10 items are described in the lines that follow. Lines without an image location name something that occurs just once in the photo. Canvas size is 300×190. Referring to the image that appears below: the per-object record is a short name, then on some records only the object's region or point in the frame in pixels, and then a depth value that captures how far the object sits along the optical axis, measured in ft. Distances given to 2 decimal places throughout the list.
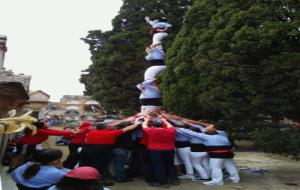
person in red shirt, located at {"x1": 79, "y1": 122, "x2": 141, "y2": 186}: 30.76
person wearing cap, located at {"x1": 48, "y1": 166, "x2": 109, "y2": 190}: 12.12
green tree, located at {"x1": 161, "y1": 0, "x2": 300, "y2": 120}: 39.32
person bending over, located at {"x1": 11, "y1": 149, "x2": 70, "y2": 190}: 15.71
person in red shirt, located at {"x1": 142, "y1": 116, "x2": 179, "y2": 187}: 31.45
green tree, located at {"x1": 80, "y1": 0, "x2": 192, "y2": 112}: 79.97
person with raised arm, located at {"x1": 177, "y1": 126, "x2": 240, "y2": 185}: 32.55
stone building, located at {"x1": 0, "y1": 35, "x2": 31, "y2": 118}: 24.97
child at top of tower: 42.60
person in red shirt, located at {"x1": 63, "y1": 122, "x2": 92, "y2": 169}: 32.50
